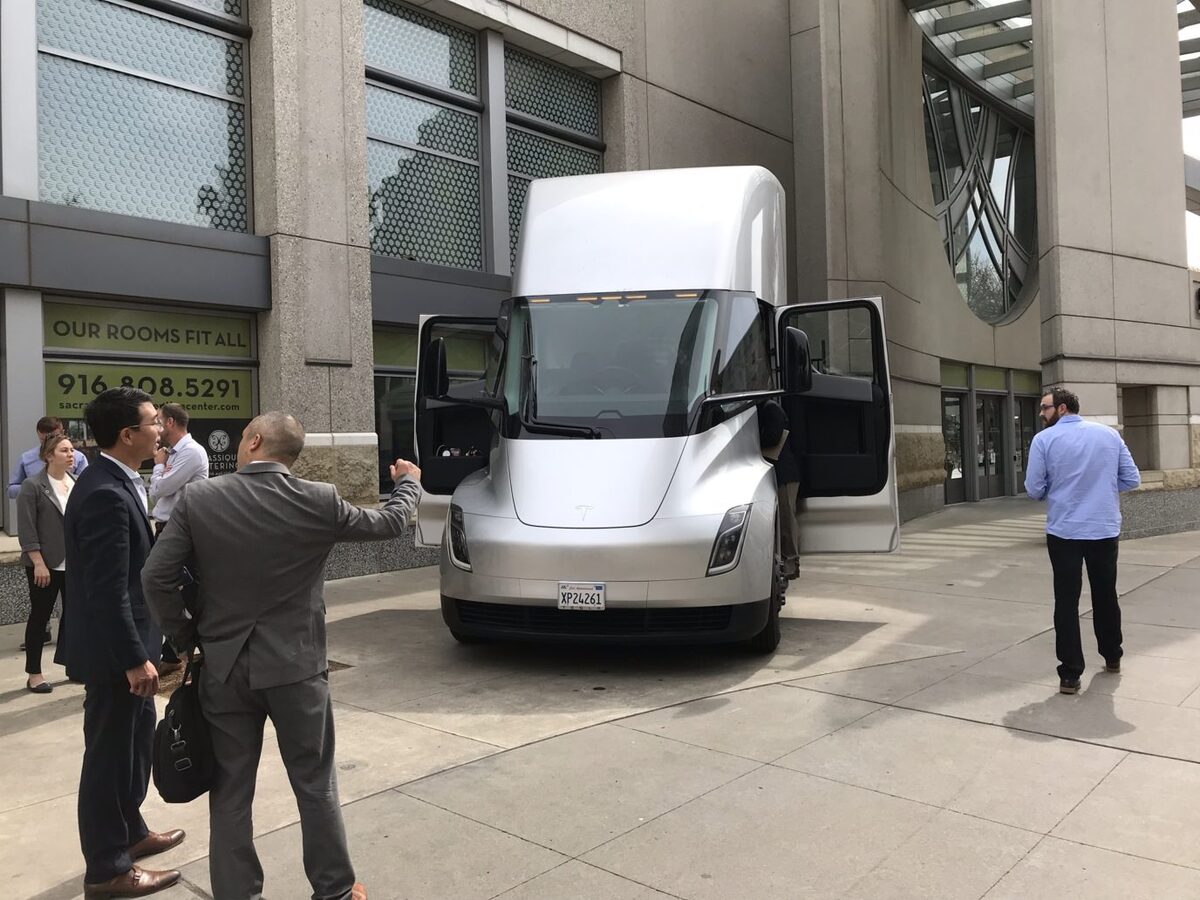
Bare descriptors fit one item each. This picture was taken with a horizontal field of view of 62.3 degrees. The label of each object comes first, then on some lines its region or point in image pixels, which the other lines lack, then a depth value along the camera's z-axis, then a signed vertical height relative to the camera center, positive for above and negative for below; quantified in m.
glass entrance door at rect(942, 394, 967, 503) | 20.92 -0.23
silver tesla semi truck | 6.19 +0.08
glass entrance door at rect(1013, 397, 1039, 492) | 23.84 +0.12
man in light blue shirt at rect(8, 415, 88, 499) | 7.45 -0.08
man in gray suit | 3.05 -0.58
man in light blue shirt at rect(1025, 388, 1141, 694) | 5.78 -0.45
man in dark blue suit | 3.28 -0.59
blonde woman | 6.31 -0.50
